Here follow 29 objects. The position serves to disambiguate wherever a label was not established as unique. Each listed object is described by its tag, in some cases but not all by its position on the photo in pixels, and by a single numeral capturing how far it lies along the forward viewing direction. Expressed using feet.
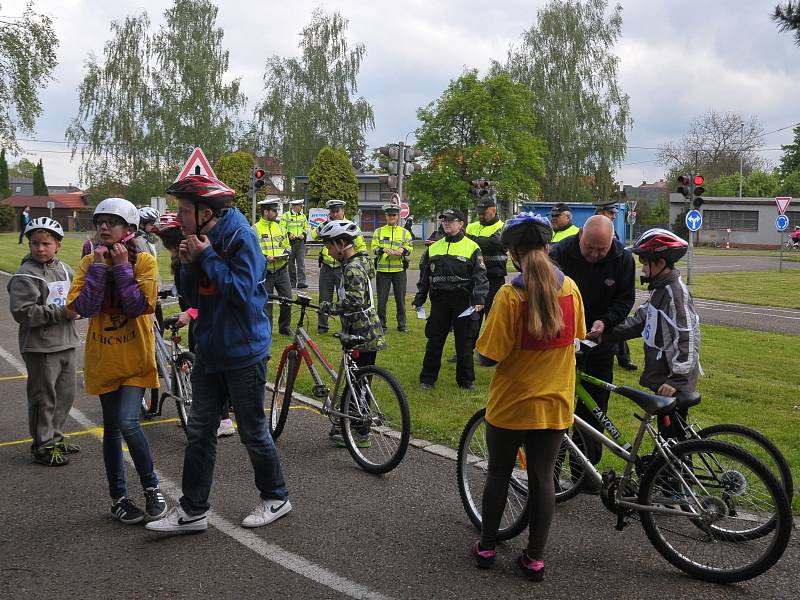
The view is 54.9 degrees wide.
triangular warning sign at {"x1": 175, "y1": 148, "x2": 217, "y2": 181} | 36.24
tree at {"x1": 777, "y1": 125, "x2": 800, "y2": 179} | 277.44
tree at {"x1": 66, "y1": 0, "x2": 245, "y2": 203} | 153.38
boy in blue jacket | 13.82
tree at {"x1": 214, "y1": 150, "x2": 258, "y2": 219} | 158.61
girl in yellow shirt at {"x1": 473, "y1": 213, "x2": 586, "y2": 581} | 12.31
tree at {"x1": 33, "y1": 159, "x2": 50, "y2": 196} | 331.98
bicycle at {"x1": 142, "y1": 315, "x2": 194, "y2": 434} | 22.17
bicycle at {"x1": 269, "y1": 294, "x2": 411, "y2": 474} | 18.15
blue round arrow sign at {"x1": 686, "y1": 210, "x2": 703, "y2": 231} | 74.84
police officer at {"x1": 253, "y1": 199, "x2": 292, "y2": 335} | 39.83
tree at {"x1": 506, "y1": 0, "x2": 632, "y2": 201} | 158.61
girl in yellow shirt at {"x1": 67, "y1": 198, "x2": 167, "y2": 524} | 14.83
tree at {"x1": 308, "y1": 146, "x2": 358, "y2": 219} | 171.42
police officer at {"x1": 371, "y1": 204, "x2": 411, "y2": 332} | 41.27
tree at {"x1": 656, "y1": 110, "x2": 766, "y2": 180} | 249.96
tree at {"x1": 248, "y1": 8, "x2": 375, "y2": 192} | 174.91
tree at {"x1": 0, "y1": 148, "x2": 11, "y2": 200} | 283.98
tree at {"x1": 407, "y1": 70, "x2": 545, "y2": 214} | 154.30
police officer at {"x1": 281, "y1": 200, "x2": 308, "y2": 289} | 56.54
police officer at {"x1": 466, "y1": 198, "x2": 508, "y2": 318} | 33.08
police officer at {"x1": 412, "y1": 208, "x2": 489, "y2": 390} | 27.48
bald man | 17.70
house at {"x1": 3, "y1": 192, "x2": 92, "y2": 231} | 312.50
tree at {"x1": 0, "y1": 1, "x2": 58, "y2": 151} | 89.51
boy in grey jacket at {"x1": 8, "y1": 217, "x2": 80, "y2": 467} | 18.93
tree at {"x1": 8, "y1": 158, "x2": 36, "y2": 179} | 472.03
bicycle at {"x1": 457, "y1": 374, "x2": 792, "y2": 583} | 12.37
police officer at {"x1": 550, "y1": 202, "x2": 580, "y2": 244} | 32.35
